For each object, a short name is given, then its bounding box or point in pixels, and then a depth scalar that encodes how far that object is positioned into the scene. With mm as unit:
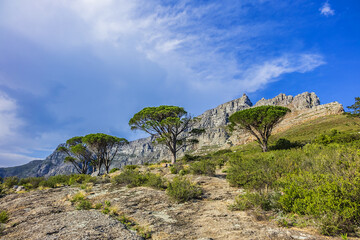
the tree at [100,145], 36094
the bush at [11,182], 18753
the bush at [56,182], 16375
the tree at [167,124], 27547
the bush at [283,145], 26281
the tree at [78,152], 38275
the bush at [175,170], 15992
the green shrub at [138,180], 10625
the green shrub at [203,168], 13711
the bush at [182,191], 7934
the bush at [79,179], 16225
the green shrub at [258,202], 5887
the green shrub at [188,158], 27008
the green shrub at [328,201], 3773
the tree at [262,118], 25152
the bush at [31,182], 16622
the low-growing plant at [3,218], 6394
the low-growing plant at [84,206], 7489
